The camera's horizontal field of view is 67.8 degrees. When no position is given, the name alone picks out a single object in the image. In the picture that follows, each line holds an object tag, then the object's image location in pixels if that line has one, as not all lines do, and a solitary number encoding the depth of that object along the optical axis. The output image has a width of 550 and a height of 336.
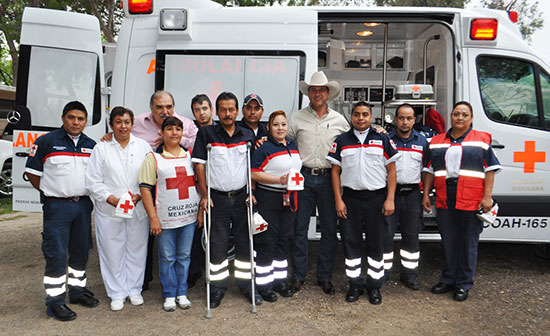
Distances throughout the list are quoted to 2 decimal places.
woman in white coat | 3.23
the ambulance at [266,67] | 4.01
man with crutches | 3.31
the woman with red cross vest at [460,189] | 3.52
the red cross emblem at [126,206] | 3.15
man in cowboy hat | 3.67
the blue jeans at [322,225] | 3.68
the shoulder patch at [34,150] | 3.25
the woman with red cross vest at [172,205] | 3.24
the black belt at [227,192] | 3.36
